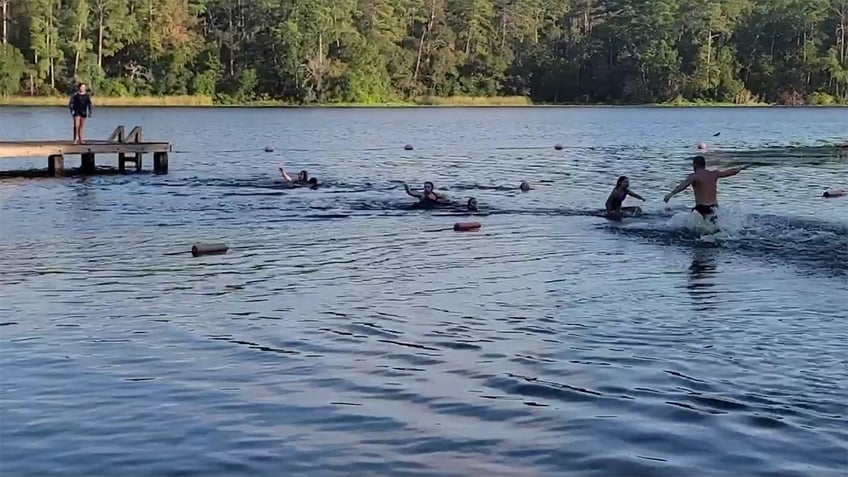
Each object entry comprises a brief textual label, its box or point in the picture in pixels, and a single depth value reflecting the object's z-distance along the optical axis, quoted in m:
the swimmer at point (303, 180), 30.42
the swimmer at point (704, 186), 19.02
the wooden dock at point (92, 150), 31.66
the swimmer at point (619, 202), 22.34
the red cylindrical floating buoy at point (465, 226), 21.00
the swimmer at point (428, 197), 24.88
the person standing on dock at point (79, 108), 33.44
